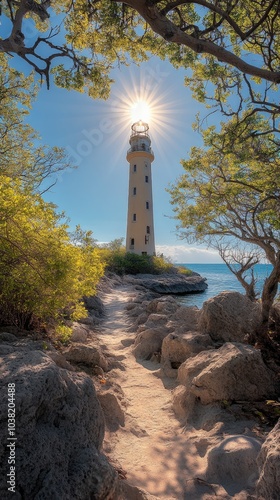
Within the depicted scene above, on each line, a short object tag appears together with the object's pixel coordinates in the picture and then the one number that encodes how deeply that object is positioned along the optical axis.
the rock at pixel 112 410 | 3.78
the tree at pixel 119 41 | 5.89
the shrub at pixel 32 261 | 4.00
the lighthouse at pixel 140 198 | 34.50
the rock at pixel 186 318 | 7.25
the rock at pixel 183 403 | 4.14
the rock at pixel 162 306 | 9.99
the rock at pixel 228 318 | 6.55
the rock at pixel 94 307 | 10.79
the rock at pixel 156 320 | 7.98
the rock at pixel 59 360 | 3.75
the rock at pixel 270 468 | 1.89
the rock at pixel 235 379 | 4.06
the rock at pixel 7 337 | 3.87
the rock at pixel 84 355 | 4.91
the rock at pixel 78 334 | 6.22
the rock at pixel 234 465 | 2.54
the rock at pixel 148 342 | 6.71
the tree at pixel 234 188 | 6.43
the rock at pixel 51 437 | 1.78
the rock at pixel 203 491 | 2.46
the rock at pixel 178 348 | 5.76
